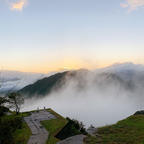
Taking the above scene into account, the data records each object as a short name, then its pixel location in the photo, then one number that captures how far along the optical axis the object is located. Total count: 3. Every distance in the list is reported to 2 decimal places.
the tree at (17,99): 60.67
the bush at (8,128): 16.03
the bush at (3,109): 16.36
